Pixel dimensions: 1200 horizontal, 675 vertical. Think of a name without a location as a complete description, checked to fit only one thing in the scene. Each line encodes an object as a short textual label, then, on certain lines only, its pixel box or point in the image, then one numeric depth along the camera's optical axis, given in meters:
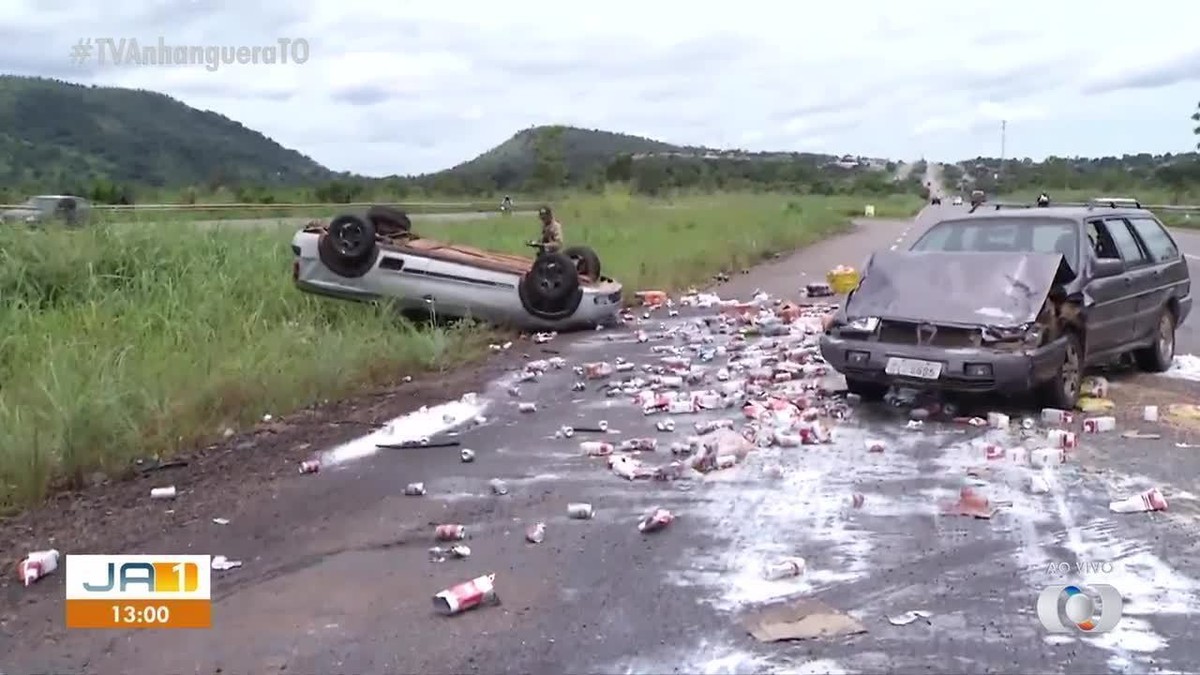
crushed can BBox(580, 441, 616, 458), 7.73
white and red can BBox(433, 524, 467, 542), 5.87
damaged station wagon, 8.23
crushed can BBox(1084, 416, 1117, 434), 8.06
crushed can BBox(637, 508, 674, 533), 5.92
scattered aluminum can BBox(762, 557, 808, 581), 5.16
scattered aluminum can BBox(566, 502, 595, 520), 6.20
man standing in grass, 15.79
